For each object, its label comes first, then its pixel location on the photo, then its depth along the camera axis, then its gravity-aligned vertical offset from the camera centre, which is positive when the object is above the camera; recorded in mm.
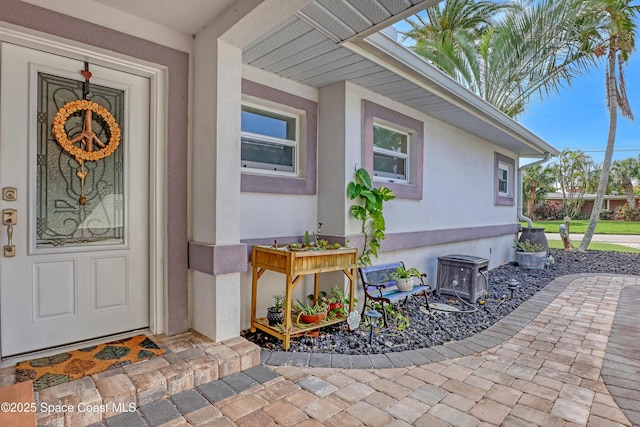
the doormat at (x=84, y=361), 2162 -1053
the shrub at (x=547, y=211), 27438 +219
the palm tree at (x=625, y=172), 28938 +3691
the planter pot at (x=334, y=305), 3688 -1011
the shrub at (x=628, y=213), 25747 +86
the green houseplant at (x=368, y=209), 4062 +47
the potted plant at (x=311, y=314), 3404 -1025
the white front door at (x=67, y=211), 2354 +3
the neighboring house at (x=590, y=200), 28880 +1213
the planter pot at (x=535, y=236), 8062 -534
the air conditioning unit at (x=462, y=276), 4828 -935
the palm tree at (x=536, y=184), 26266 +2329
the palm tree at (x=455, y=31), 8336 +5158
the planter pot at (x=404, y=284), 4160 -880
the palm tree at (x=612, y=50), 8242 +4536
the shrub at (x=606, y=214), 28223 +1
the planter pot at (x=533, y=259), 7688 -1034
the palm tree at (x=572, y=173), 23688 +2937
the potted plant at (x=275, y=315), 3346 -1015
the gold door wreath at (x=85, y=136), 2535 +584
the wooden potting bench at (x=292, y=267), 3096 -535
